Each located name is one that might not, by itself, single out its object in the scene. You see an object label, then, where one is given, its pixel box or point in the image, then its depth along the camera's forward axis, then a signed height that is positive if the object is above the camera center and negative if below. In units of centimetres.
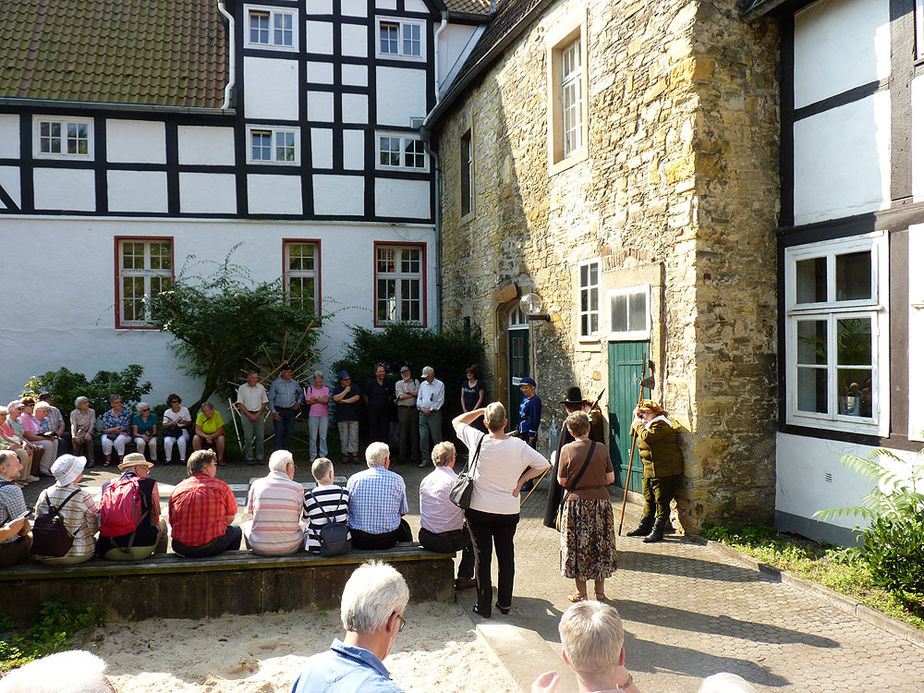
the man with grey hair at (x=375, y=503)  555 -127
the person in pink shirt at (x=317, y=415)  1184 -127
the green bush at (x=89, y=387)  1297 -88
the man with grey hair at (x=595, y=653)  225 -99
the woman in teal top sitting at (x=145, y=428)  1198 -149
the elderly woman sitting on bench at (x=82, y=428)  1184 -146
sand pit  424 -202
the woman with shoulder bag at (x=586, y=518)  528 -134
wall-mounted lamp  1075 +44
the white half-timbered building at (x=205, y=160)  1441 +367
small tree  1305 +21
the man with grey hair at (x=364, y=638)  205 -93
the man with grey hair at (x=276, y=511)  538 -129
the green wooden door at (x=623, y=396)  803 -70
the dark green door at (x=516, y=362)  1156 -43
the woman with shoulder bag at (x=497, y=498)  516 -115
